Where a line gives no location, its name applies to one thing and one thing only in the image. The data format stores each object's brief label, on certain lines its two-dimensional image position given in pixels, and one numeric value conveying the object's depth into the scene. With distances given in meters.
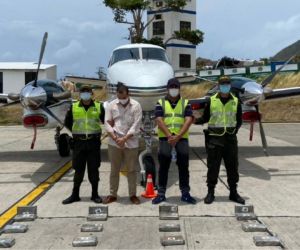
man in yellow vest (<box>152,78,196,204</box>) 4.70
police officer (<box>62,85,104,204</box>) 4.85
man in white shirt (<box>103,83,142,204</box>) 4.69
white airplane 5.83
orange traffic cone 5.03
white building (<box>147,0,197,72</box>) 33.20
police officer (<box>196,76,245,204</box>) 4.84
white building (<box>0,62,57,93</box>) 30.78
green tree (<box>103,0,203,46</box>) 27.75
